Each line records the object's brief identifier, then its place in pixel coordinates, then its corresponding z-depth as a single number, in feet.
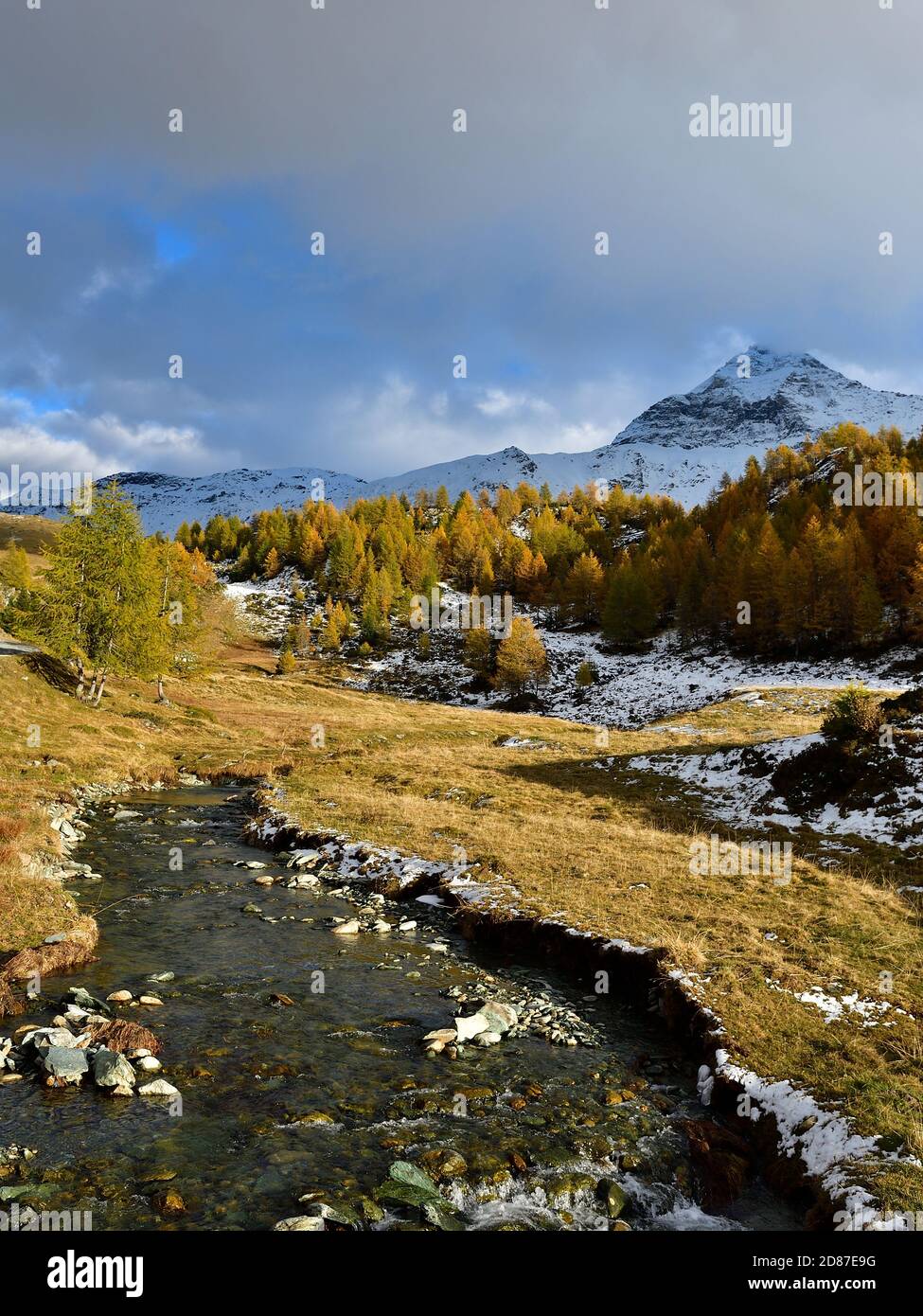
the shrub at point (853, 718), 80.53
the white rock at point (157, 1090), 29.14
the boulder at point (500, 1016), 37.22
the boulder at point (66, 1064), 29.30
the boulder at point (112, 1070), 29.07
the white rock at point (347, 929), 51.34
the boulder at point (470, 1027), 35.73
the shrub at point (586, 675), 285.84
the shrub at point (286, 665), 314.76
